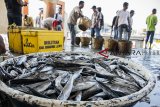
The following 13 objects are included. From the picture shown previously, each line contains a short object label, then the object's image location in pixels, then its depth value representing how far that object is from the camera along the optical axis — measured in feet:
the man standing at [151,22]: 23.66
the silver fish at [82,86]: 4.18
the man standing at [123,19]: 20.37
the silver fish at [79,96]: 3.81
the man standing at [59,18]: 19.60
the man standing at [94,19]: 23.82
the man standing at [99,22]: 23.75
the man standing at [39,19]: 36.62
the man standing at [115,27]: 22.36
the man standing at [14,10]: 13.50
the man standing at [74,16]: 20.07
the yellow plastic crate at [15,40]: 12.22
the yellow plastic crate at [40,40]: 11.19
